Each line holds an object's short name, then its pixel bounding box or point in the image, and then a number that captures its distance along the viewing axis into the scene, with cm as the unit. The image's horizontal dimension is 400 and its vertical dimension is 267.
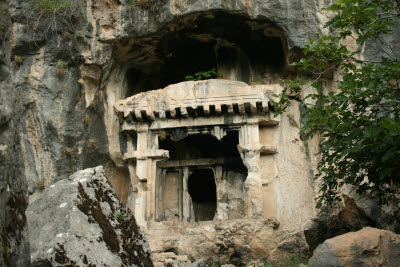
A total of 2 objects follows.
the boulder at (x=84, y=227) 359
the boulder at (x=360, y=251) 615
